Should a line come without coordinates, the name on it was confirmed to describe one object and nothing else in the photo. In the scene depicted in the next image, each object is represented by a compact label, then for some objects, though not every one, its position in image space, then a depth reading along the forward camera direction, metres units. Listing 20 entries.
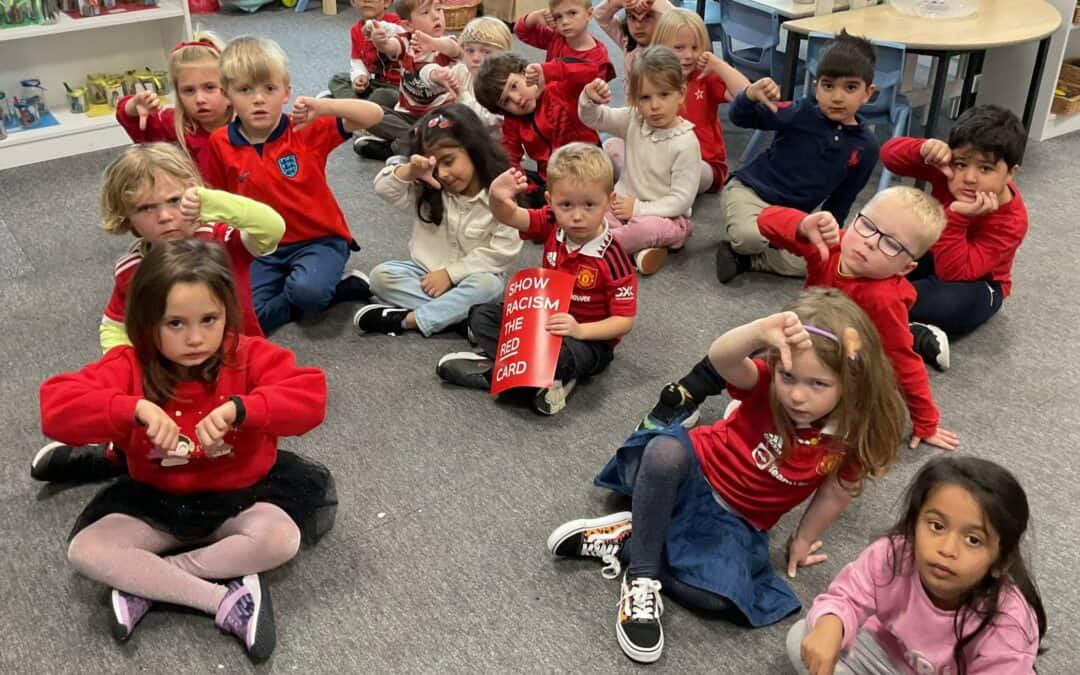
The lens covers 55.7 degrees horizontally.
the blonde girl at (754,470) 1.76
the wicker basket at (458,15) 5.35
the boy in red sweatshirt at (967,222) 2.65
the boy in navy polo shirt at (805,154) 3.01
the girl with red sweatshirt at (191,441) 1.79
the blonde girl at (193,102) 2.88
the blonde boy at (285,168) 2.70
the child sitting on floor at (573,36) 3.68
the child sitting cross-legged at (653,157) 3.12
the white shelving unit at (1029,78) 4.04
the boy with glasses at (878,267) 2.26
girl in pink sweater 1.46
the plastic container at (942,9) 3.87
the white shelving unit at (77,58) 3.96
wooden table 3.55
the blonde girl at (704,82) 3.42
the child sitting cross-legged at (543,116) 3.42
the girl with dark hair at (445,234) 2.74
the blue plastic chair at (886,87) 3.46
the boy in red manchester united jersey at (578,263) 2.47
